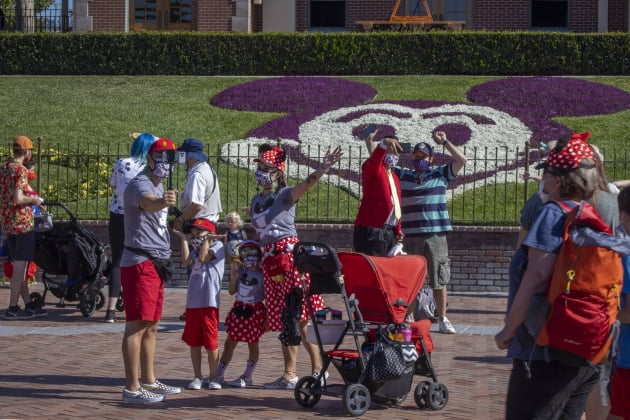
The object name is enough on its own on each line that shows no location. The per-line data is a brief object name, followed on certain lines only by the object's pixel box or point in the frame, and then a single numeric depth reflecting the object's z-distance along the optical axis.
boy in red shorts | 8.07
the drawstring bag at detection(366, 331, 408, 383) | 7.23
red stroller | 7.33
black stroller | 11.60
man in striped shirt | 10.70
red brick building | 28.36
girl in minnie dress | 8.11
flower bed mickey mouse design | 18.08
